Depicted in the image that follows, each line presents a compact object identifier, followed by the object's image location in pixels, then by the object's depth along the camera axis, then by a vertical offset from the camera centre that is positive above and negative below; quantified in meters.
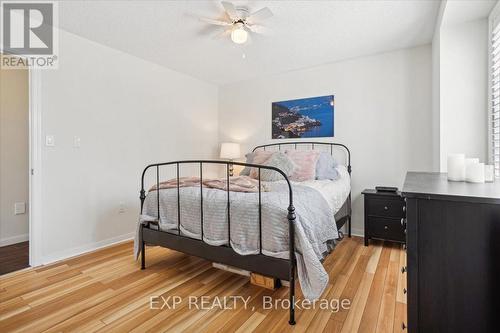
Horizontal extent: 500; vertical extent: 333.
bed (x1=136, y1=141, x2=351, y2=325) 1.49 -0.42
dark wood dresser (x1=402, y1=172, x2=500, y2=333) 0.88 -0.35
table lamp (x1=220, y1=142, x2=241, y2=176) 4.01 +0.24
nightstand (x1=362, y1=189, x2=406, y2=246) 2.70 -0.56
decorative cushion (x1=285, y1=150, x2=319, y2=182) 2.77 +0.02
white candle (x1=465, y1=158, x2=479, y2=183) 1.29 -0.01
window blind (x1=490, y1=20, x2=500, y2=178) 1.82 +0.52
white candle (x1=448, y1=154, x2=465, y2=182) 1.37 -0.01
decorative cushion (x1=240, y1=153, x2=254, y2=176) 3.31 -0.03
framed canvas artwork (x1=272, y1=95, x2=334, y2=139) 3.43 +0.70
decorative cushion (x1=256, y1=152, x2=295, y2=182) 2.80 +0.00
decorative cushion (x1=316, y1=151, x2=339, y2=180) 2.83 -0.03
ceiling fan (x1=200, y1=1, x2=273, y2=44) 2.04 +1.30
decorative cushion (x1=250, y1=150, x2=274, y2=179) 3.09 +0.10
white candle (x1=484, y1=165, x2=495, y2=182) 1.34 -0.05
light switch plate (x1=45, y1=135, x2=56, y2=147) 2.44 +0.25
